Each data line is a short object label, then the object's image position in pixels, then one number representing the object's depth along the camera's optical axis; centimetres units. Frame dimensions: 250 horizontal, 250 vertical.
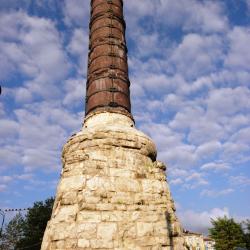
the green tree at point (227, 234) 2395
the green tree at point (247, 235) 2483
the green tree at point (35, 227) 2198
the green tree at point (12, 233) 2972
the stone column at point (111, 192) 509
